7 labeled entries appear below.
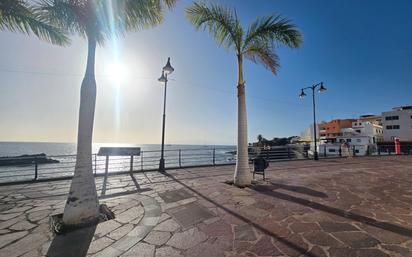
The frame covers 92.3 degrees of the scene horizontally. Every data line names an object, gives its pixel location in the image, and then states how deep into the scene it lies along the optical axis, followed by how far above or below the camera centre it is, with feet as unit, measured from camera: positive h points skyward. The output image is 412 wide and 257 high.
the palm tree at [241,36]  19.75 +11.14
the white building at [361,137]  98.39 +5.85
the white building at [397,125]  134.92 +15.44
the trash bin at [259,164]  22.45 -2.26
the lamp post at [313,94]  47.65 +13.57
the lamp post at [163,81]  30.53 +10.11
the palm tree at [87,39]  11.19 +6.37
